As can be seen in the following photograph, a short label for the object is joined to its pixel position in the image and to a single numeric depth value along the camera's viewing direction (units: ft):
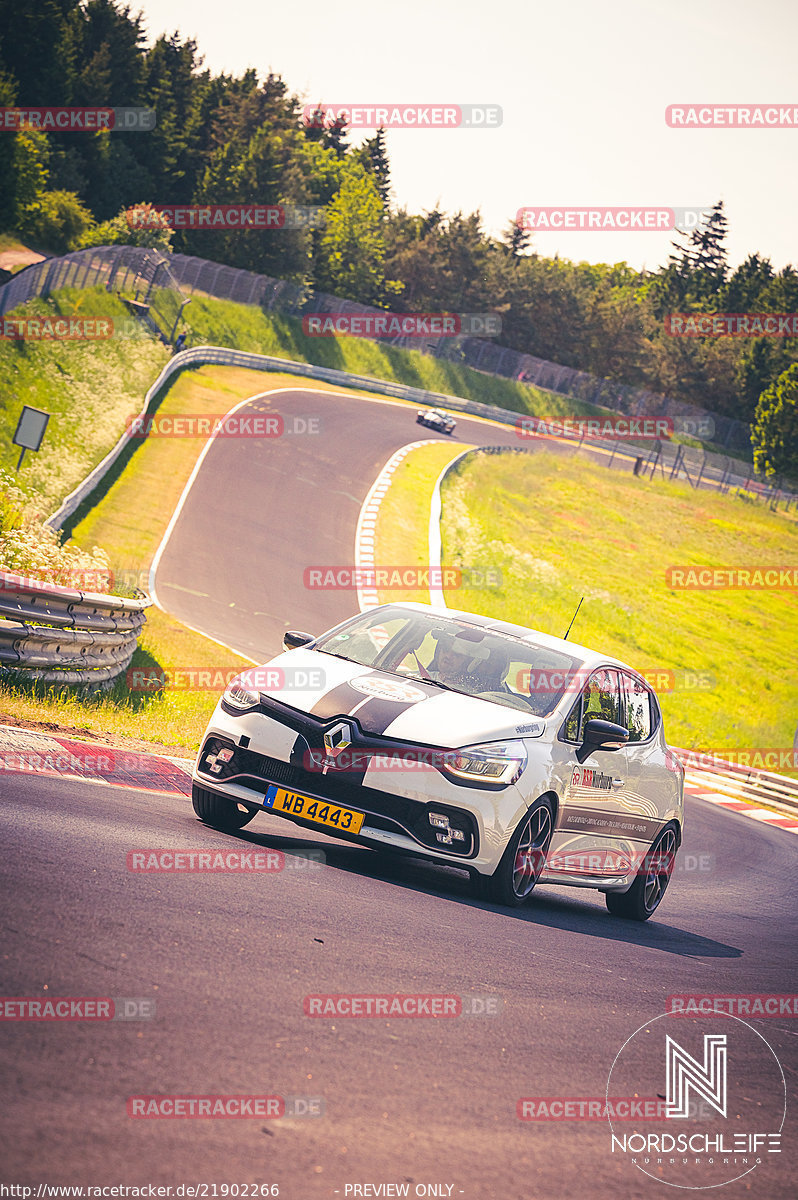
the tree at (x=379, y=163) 396.43
